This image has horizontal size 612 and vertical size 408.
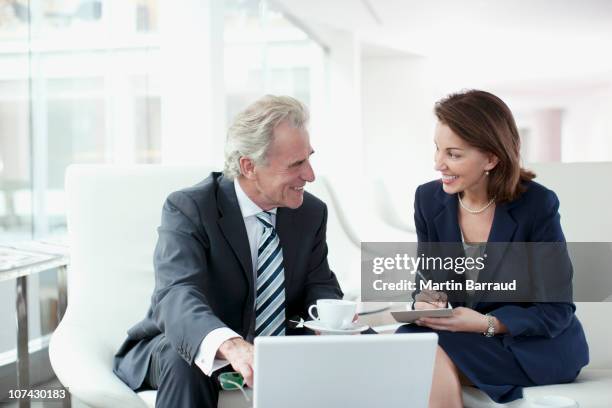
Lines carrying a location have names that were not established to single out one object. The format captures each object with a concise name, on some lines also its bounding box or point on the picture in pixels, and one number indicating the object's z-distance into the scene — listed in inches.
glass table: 159.0
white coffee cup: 131.7
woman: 140.3
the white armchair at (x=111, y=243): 149.8
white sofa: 157.2
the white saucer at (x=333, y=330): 130.8
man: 137.1
